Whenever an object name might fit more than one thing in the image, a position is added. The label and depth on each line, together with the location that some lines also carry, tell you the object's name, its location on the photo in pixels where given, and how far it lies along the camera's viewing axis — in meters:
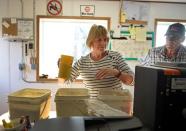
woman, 1.74
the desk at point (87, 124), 0.97
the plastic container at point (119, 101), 1.40
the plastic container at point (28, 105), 1.39
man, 1.85
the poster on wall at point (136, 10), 3.54
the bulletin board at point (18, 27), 3.43
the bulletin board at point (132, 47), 3.56
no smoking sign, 3.45
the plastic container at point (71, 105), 1.33
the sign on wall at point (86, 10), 3.46
